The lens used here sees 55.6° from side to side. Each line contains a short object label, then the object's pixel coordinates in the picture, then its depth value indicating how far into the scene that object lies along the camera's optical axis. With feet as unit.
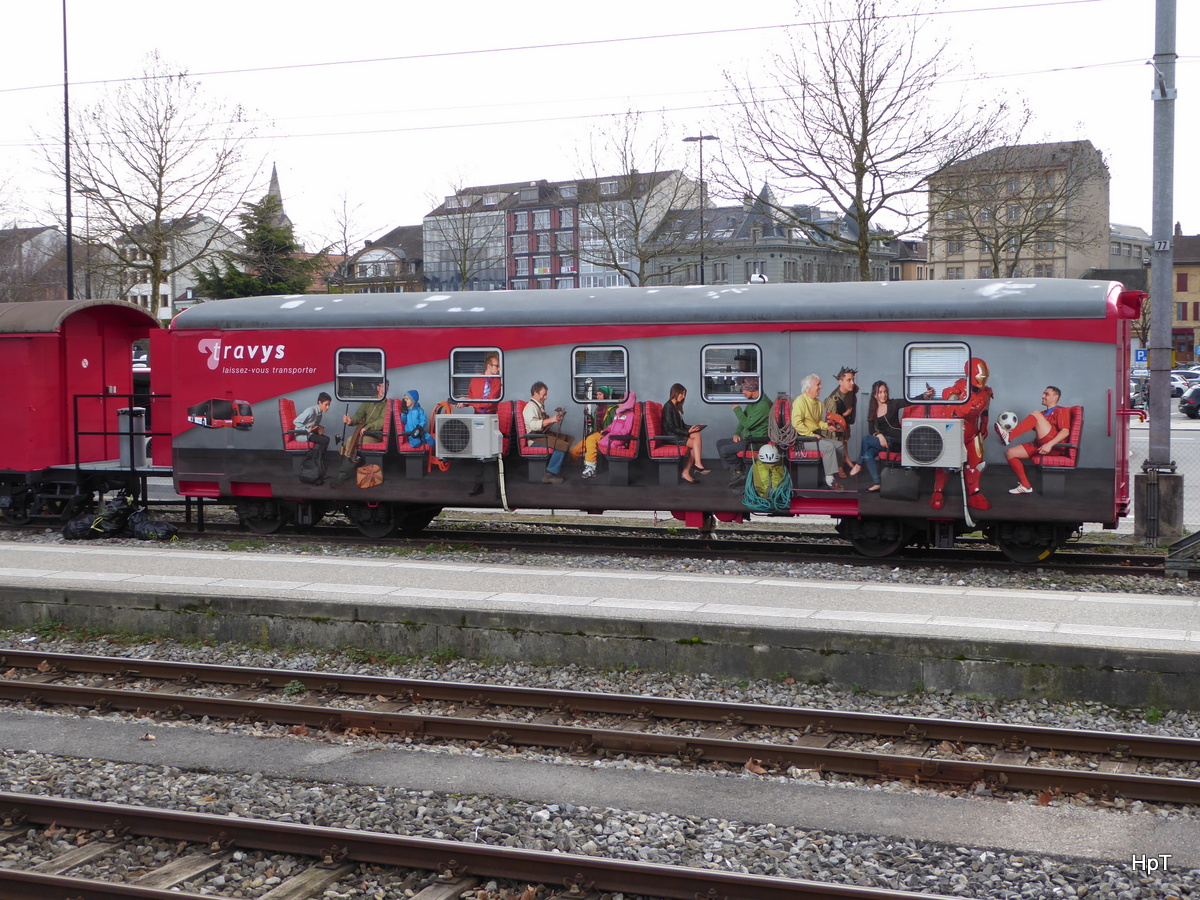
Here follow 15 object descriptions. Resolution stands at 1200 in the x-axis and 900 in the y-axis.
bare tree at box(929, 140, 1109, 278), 87.26
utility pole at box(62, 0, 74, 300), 87.61
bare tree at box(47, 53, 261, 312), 111.45
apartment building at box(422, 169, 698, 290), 271.90
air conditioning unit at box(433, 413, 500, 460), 46.68
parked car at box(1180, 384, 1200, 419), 138.41
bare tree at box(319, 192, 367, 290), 141.83
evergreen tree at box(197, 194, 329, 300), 120.78
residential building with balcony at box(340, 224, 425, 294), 208.95
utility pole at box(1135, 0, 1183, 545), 48.44
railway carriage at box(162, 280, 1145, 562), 40.68
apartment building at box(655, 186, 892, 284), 90.12
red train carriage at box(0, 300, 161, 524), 55.36
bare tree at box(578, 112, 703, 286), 122.52
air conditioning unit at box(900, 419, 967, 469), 41.16
